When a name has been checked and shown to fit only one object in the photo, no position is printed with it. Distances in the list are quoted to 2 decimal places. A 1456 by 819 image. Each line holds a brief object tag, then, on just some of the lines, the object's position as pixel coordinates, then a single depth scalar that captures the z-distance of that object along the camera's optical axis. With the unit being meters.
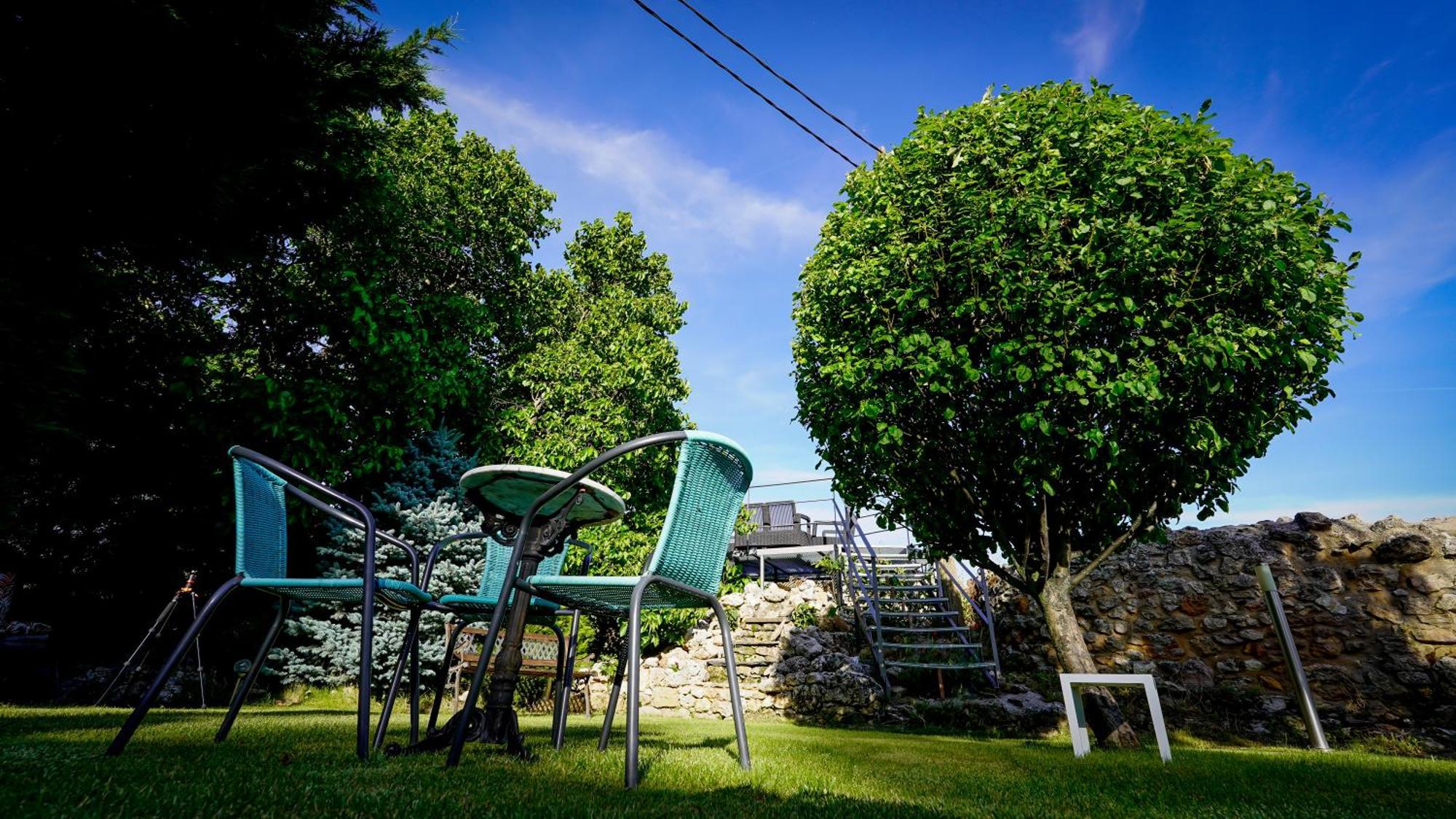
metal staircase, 8.30
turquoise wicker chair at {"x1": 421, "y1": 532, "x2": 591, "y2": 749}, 2.92
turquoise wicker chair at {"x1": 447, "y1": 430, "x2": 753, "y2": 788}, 2.19
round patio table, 2.61
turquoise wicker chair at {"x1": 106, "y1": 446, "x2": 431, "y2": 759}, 2.37
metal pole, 5.22
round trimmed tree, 4.91
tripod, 6.32
